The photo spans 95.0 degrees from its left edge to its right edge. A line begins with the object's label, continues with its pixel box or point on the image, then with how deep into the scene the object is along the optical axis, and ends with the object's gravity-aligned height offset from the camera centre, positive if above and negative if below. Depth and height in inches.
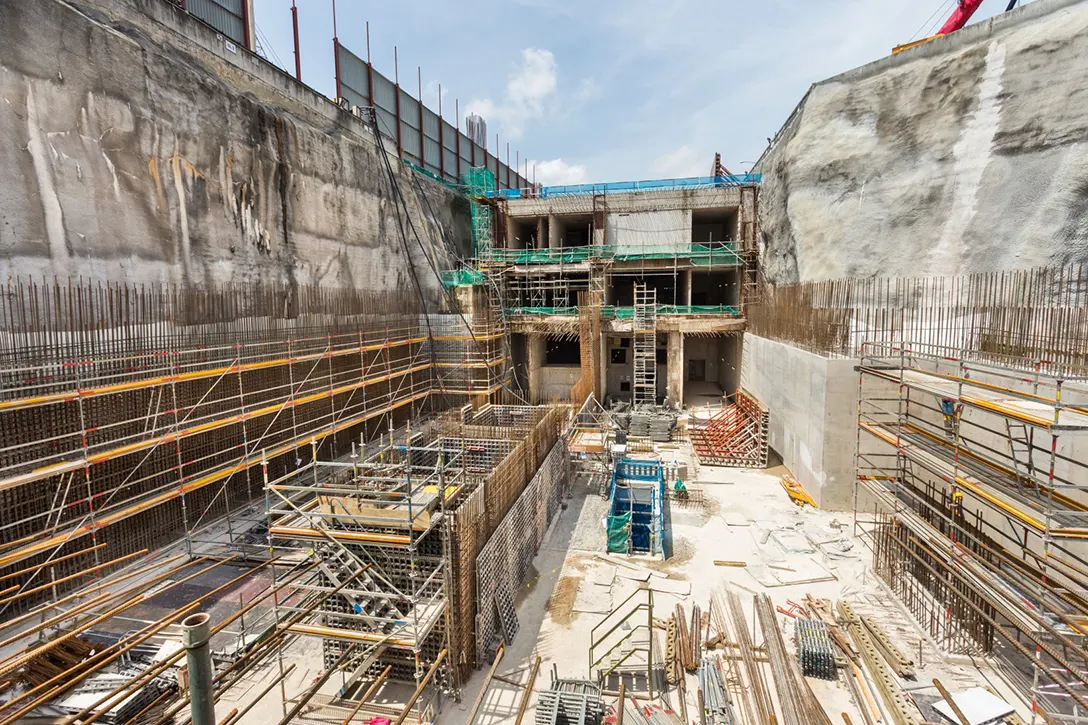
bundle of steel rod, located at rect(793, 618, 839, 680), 261.6 -180.5
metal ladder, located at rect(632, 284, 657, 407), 845.8 -62.9
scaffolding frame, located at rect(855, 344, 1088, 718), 231.3 -131.7
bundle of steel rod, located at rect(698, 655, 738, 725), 232.2 -186.1
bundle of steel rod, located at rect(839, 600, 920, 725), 229.8 -185.1
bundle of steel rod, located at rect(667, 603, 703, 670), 270.1 -185.1
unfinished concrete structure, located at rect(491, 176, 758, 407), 885.8 +87.4
